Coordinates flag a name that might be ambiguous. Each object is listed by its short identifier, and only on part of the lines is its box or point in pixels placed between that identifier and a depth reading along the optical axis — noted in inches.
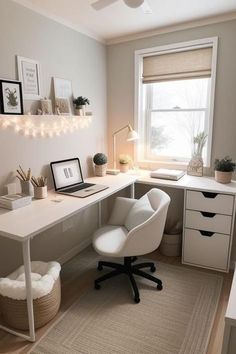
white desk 60.2
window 104.8
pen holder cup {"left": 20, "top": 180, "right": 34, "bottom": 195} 82.7
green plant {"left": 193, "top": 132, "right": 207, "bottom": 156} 107.4
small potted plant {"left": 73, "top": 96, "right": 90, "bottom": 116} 103.3
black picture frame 75.8
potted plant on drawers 97.3
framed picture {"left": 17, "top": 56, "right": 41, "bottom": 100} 81.7
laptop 92.0
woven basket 68.1
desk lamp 113.3
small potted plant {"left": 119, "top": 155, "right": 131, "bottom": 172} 119.4
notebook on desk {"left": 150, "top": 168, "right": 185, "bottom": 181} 104.3
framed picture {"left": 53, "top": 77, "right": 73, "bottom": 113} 94.7
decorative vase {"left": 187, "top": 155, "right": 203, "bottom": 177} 108.5
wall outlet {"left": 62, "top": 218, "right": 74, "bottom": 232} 106.6
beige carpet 66.2
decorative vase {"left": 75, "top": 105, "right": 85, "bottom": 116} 104.0
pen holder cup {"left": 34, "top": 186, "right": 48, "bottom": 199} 84.7
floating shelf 79.4
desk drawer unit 92.7
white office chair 77.7
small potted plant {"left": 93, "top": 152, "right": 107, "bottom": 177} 113.6
